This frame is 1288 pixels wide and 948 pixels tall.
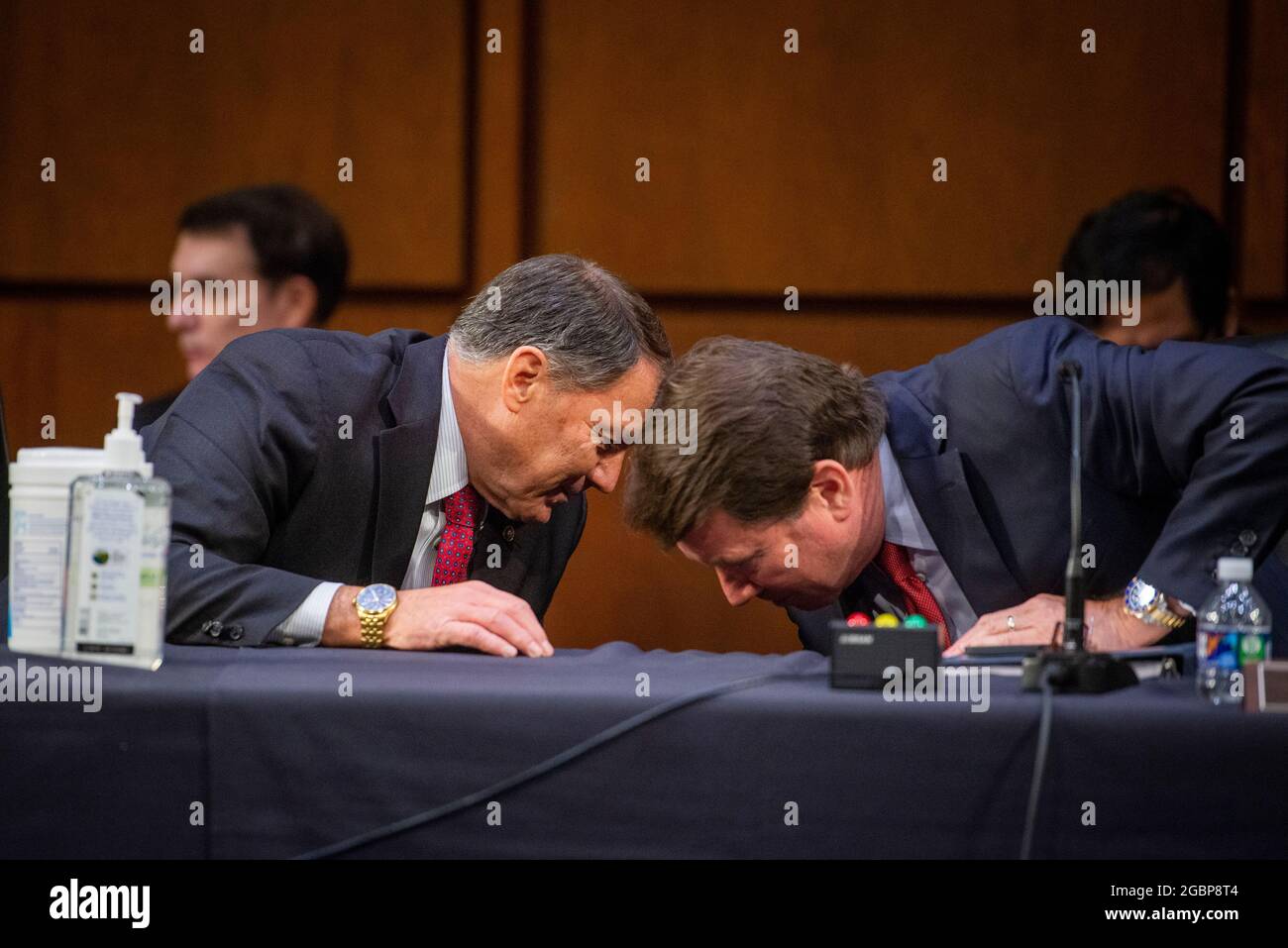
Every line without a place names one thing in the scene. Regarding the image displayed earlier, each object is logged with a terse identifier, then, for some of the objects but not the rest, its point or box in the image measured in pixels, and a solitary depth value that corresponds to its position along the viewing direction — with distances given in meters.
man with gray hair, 1.93
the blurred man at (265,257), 3.30
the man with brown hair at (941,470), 1.83
